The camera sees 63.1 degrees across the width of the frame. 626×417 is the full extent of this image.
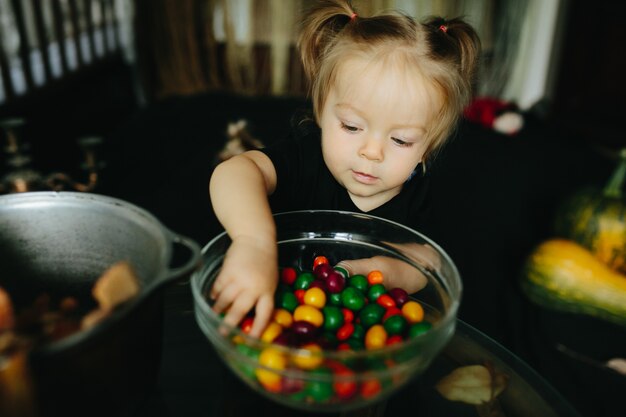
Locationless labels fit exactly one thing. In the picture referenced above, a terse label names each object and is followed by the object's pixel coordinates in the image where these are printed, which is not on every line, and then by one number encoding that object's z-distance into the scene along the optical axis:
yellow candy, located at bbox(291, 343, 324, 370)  0.49
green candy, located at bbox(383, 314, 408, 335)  0.68
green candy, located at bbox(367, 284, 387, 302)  0.78
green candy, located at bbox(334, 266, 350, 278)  0.83
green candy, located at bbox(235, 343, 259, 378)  0.53
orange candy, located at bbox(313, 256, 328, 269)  0.84
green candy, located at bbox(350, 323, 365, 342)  0.70
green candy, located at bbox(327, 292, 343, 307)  0.76
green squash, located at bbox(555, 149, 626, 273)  1.64
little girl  0.82
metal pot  0.43
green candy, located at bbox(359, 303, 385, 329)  0.72
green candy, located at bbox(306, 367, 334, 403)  0.51
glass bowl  0.51
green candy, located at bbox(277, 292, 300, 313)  0.71
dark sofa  1.49
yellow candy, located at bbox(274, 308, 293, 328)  0.67
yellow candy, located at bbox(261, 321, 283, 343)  0.62
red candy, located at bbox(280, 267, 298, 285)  0.78
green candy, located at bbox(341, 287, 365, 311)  0.75
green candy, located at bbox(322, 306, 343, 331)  0.70
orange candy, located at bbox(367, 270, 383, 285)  0.82
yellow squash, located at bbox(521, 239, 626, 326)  1.54
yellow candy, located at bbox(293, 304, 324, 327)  0.69
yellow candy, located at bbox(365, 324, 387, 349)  0.65
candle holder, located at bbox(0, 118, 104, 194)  1.28
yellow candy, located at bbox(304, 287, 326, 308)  0.73
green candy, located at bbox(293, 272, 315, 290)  0.78
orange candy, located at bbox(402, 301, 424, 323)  0.72
